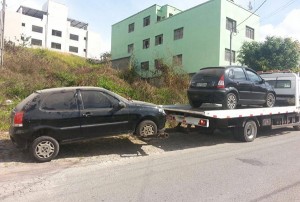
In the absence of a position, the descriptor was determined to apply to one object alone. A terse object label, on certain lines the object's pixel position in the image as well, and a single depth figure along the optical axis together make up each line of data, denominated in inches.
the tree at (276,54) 823.7
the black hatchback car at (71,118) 263.1
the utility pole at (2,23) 638.2
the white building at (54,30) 2417.6
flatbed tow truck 329.1
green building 949.2
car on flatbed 348.5
